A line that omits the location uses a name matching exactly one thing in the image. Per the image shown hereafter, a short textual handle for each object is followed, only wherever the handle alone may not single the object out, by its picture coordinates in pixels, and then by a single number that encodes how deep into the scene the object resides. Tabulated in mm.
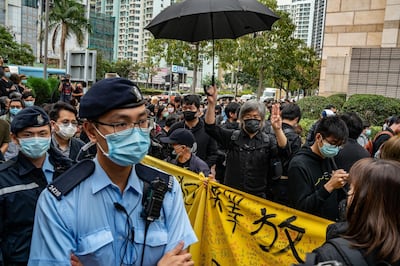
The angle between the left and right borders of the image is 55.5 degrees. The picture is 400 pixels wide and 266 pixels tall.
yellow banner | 2936
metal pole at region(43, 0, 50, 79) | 16161
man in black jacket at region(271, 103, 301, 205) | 4052
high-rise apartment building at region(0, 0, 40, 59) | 63888
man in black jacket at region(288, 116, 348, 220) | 3041
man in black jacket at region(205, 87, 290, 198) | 3928
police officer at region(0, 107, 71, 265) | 2346
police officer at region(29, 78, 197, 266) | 1493
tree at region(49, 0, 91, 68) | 33875
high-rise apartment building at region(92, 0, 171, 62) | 135000
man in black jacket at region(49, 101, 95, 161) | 4117
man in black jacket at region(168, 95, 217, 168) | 5066
